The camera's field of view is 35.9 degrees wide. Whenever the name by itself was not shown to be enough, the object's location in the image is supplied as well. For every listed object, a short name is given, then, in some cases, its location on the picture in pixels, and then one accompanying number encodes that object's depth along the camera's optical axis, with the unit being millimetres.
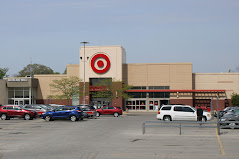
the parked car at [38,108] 42562
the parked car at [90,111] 41375
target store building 70375
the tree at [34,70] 141375
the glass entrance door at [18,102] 74500
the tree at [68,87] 69938
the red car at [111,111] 46938
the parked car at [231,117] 28156
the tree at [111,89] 67875
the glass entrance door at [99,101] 71875
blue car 36250
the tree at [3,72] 120200
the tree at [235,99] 67744
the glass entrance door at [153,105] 71688
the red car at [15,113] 39281
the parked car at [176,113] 33906
